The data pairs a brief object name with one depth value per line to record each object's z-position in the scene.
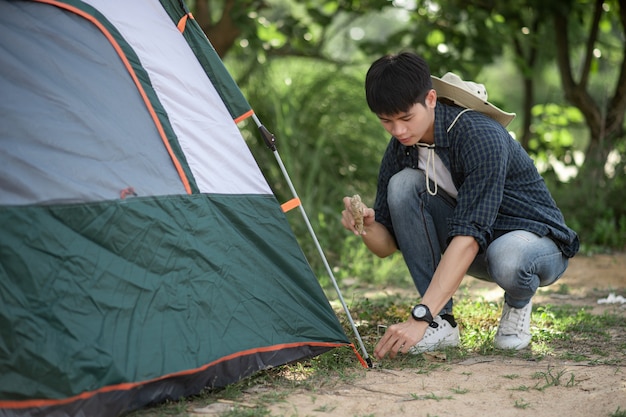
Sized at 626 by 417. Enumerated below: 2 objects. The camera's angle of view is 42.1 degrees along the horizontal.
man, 2.75
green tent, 2.26
